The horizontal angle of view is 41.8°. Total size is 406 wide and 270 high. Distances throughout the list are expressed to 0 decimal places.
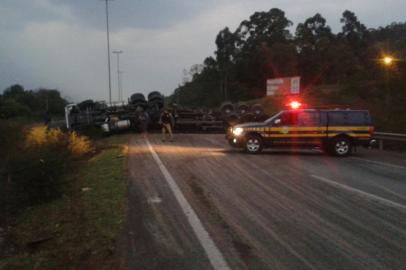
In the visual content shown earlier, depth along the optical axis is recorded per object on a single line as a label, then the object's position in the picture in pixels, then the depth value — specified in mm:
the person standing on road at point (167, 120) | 26859
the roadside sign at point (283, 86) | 51250
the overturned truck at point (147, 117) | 35531
